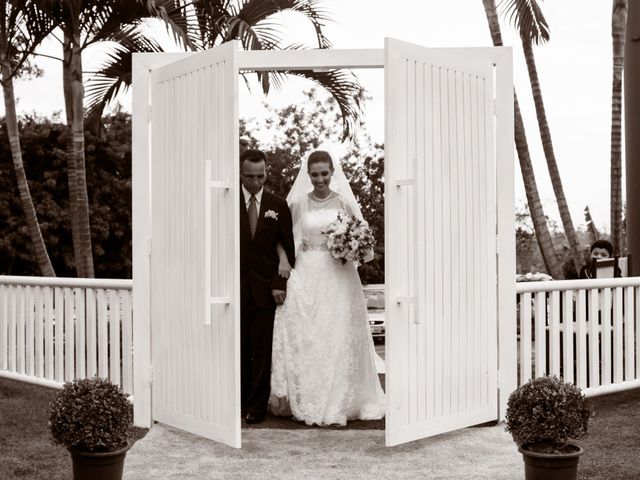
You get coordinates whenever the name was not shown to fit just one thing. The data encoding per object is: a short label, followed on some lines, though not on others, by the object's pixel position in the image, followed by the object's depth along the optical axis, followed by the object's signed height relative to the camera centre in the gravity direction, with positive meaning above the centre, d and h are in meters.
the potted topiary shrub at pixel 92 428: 5.07 -1.07
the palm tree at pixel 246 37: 12.58 +2.72
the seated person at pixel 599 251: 9.66 -0.24
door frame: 7.27 +0.08
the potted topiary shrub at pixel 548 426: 5.01 -1.07
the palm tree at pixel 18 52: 11.61 +2.45
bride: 7.61 -0.88
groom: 7.67 -0.23
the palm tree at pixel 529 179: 13.95 +0.74
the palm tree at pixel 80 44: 11.65 +2.49
